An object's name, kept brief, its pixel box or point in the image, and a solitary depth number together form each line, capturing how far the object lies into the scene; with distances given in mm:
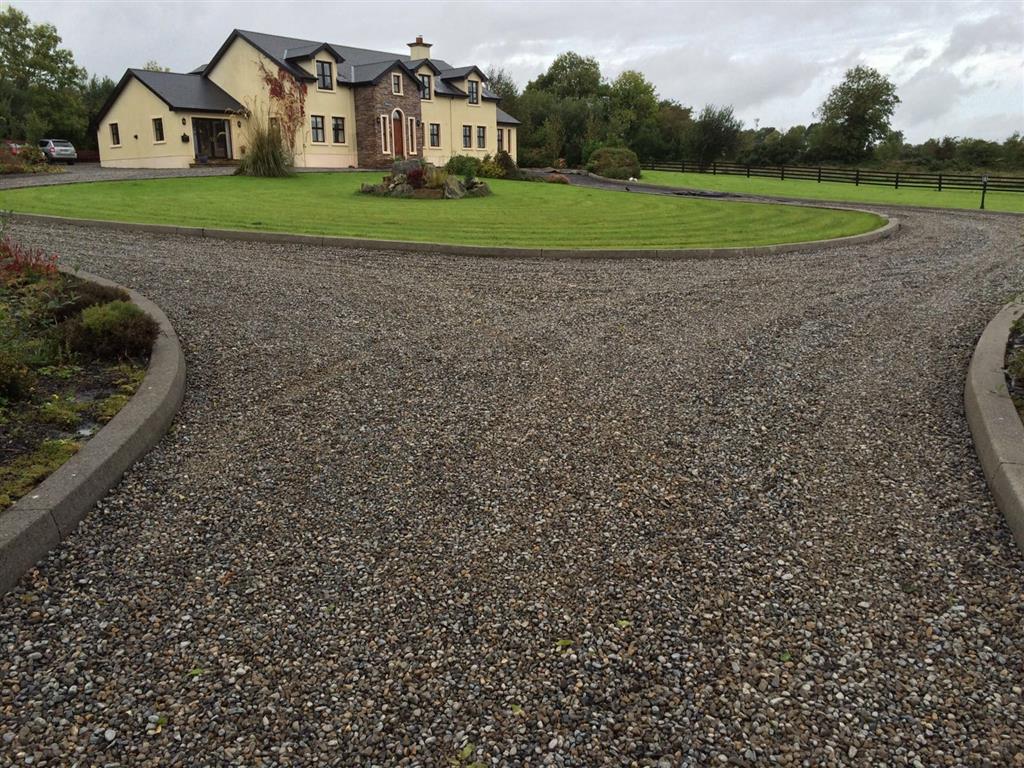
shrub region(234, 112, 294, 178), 29797
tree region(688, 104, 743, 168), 60094
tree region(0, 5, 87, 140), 51188
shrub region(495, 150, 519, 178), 36938
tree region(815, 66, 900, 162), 68250
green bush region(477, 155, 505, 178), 36656
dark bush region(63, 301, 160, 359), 6289
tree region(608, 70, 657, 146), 77438
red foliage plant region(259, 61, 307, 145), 36000
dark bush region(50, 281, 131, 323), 7105
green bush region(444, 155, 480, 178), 29906
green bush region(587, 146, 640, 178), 40188
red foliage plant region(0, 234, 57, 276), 8156
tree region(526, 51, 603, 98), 87812
